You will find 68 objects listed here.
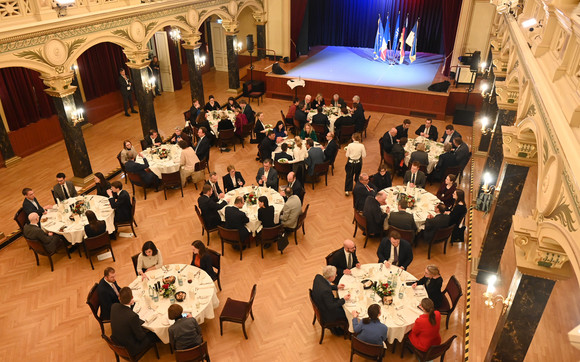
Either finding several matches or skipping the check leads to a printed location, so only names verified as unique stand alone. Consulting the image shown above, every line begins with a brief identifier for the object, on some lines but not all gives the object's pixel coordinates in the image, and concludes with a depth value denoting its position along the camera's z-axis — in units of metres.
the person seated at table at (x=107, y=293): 6.27
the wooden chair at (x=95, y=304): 6.28
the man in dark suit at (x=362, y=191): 8.53
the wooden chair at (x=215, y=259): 7.21
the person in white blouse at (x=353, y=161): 9.81
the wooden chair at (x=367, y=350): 5.66
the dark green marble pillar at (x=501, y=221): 6.27
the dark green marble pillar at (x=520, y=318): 4.50
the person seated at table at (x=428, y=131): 11.28
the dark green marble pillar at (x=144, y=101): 11.64
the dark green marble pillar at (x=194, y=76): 13.94
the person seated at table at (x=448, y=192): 8.59
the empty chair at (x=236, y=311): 6.40
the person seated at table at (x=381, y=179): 9.12
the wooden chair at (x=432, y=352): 5.65
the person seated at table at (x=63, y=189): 8.68
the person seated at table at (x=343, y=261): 6.90
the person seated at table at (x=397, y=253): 7.11
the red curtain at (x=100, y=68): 13.80
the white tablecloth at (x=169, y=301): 6.01
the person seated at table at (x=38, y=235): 7.53
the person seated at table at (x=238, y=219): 7.85
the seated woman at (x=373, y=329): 5.65
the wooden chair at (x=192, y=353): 5.62
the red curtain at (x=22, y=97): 11.44
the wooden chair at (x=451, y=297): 6.36
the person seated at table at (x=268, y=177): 9.27
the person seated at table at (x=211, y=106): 13.01
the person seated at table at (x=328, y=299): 6.14
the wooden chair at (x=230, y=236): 7.84
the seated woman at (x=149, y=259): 6.76
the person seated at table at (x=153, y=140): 10.94
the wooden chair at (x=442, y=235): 7.88
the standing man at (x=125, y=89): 14.56
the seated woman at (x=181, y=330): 5.62
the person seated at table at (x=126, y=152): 10.05
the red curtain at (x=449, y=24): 15.62
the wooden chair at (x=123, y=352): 5.64
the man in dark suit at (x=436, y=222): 7.86
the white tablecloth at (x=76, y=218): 7.92
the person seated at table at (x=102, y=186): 8.94
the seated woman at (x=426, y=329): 5.54
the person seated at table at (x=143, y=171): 9.68
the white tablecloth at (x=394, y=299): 5.96
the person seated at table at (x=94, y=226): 7.62
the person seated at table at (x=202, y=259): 6.88
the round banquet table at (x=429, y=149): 10.41
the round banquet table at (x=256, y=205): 8.20
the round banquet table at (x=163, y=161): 10.05
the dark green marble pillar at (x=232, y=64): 15.95
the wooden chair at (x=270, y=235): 7.94
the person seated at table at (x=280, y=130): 11.06
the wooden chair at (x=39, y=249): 7.59
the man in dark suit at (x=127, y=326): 5.67
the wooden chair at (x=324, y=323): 6.30
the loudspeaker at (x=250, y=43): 17.44
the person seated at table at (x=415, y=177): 9.16
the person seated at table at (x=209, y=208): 8.17
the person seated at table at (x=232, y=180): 9.12
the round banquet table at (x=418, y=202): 8.23
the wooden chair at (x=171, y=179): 9.63
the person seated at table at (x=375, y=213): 7.99
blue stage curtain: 18.64
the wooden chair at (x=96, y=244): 7.70
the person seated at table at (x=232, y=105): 12.88
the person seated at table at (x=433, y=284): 6.23
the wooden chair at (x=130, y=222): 8.62
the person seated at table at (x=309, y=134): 11.33
